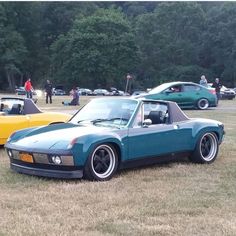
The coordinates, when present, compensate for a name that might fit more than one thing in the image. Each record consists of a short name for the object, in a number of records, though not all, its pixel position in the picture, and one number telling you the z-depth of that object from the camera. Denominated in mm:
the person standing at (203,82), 27405
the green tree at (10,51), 72125
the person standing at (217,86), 27409
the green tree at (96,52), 74188
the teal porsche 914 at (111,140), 6867
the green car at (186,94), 22188
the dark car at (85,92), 70900
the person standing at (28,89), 28897
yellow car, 9773
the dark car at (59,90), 73062
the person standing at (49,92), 30944
